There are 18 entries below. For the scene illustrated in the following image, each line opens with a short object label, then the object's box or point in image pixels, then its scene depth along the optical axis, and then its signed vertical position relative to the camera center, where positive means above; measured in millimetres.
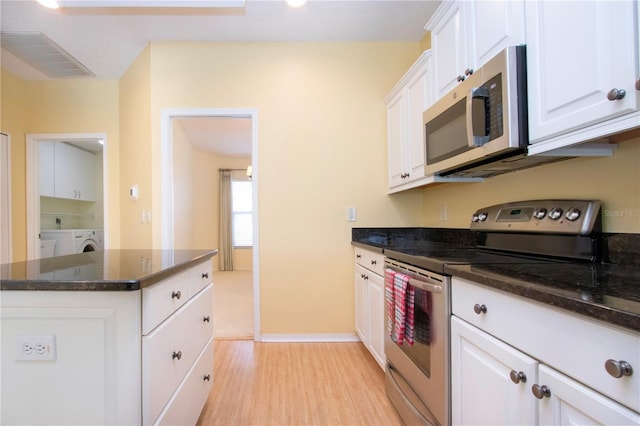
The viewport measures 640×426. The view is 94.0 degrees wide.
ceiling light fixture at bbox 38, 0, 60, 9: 1975 +1448
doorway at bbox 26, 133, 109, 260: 3232 +468
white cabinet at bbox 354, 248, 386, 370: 1986 -636
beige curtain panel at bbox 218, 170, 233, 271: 6441 -148
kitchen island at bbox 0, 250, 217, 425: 913 -404
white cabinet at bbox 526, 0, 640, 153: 824 +448
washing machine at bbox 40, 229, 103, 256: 4145 -300
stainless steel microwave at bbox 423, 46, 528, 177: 1168 +427
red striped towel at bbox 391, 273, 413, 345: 1470 -450
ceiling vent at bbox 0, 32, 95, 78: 2586 +1566
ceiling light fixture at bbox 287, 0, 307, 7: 2159 +1563
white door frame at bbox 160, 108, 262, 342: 2705 +462
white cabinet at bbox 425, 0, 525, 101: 1214 +850
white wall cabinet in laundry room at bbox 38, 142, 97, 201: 4098 +729
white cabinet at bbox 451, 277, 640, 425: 606 -393
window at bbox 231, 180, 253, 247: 6617 +110
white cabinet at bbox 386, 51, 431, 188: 2004 +709
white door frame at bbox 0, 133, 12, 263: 3072 +232
